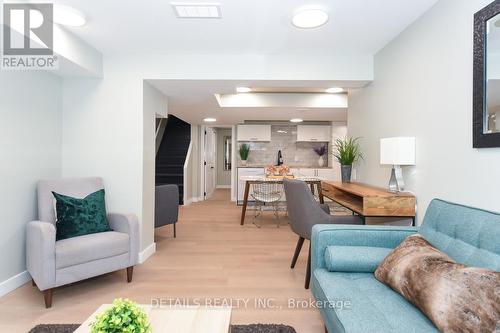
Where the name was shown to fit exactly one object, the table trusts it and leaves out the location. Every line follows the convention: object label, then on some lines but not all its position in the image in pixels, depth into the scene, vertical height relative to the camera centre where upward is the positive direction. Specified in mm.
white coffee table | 1248 -742
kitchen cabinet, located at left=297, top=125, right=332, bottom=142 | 7152 +770
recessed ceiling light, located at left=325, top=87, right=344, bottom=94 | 4680 +1240
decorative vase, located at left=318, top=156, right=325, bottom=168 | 7246 +11
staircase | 6777 +218
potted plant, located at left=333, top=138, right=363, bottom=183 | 3367 +68
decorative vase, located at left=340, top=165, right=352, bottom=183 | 3385 -126
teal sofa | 1228 -564
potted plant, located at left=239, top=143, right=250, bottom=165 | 7258 +259
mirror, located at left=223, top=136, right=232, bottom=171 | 10578 +374
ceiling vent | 2072 +1157
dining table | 4746 -317
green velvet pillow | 2441 -494
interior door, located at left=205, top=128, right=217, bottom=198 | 8031 +30
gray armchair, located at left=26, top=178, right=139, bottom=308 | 2141 -709
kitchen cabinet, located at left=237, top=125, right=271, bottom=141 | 7105 +739
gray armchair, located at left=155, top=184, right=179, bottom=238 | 3812 -602
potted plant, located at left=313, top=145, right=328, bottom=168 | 7261 +272
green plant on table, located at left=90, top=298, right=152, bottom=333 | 964 -554
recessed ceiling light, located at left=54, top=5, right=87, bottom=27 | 2113 +1127
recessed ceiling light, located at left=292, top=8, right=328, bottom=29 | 2133 +1132
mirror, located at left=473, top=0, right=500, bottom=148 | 1536 +489
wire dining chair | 5031 -554
